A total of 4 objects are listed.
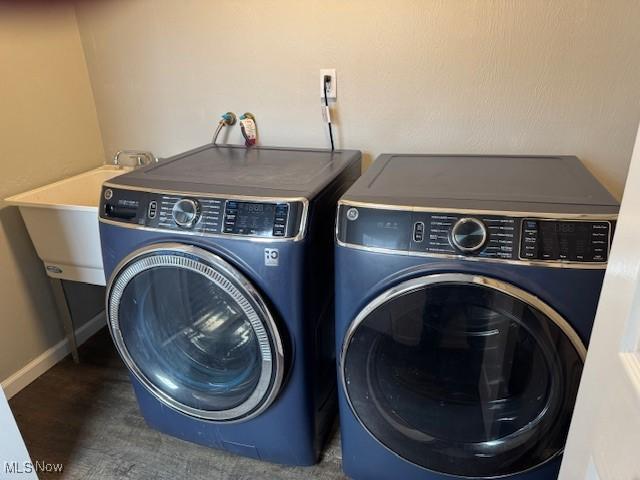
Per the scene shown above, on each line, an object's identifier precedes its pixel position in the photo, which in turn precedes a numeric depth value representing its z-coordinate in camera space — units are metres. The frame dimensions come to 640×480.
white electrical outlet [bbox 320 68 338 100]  1.70
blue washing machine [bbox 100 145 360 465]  1.21
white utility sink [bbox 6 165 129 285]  1.65
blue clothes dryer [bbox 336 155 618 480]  1.03
